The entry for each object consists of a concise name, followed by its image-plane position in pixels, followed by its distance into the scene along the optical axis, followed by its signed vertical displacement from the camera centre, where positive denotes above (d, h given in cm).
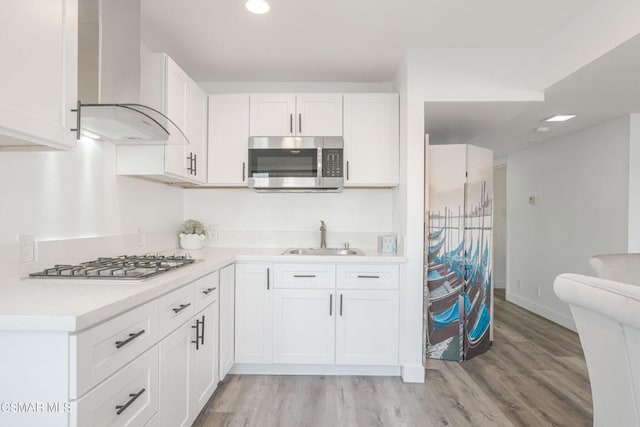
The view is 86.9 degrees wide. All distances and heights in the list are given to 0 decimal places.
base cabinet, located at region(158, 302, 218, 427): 145 -76
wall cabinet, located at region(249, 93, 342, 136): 277 +86
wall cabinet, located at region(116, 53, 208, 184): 212 +68
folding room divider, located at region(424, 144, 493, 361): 279 -27
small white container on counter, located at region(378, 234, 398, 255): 269 -21
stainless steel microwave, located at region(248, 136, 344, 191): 271 +45
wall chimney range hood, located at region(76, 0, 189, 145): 147 +67
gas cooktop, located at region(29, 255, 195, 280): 139 -24
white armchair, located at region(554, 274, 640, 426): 82 -33
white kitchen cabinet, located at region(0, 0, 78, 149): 102 +48
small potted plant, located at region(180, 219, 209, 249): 286 -15
